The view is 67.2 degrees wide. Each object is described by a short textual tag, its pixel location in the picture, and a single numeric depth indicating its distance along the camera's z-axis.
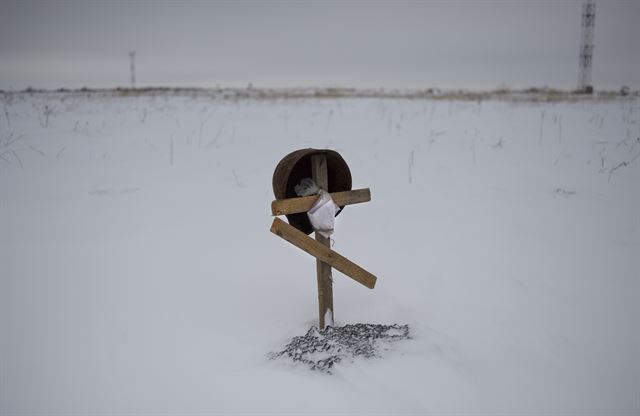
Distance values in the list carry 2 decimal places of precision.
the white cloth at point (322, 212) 2.75
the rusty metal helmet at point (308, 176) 2.81
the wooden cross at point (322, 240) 2.65
